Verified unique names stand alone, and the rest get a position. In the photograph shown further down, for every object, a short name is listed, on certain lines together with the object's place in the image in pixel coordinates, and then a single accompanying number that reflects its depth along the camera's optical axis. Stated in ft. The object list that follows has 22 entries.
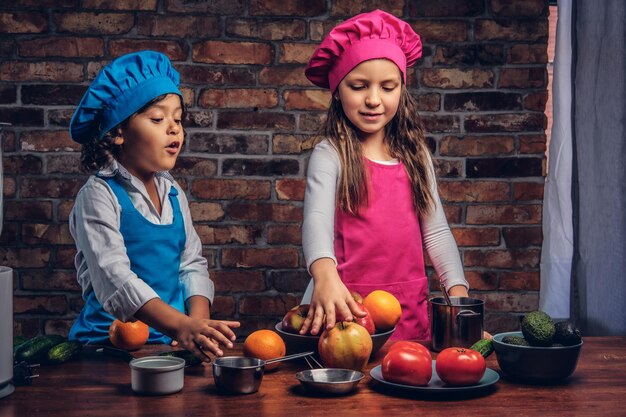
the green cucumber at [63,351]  4.63
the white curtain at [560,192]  8.31
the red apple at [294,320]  4.70
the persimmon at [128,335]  5.05
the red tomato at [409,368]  3.96
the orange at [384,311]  4.86
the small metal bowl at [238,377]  3.94
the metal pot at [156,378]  3.94
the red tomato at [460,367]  3.93
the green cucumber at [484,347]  4.46
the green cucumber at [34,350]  4.60
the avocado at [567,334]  4.14
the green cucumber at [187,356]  4.50
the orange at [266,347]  4.43
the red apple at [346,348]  4.25
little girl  6.31
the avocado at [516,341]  4.18
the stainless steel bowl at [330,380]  3.92
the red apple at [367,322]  4.68
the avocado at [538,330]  4.10
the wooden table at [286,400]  3.71
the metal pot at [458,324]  4.83
